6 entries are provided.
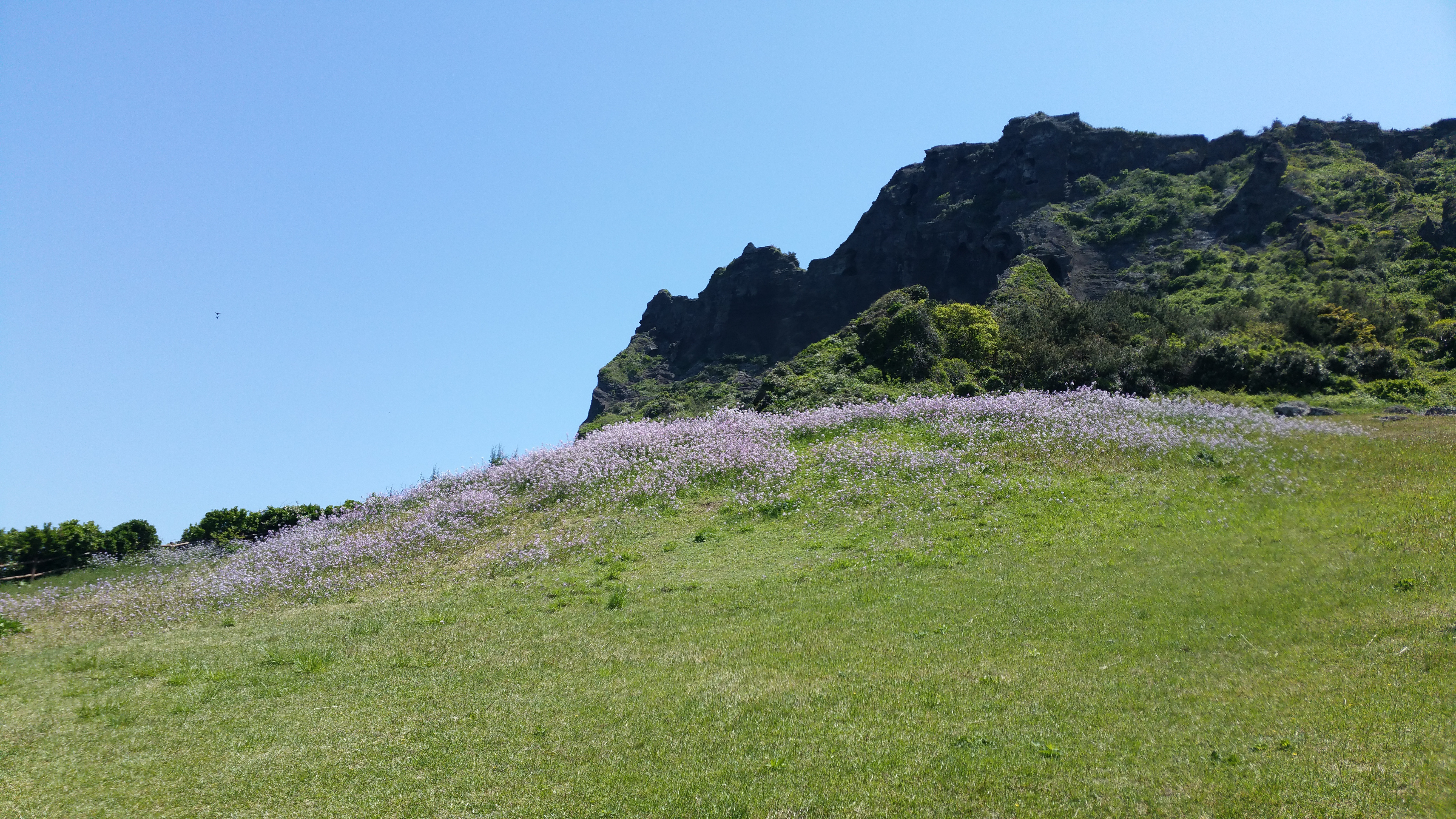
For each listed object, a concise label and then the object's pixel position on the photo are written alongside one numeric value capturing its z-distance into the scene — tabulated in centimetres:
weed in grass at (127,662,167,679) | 1396
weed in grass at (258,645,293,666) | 1424
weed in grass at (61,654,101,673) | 1489
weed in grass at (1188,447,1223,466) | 2255
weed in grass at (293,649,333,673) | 1355
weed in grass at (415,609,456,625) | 1672
